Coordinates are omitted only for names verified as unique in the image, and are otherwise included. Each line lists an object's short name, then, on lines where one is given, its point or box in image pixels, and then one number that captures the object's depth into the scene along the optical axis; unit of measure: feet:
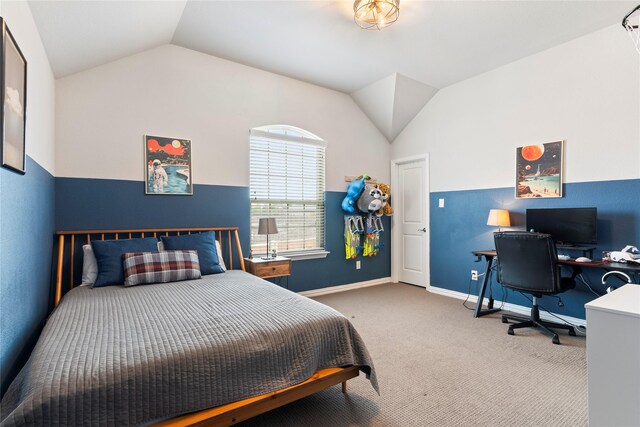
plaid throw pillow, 8.54
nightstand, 11.55
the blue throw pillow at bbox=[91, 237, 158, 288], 8.59
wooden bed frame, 4.60
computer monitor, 9.95
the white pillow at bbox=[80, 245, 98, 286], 8.81
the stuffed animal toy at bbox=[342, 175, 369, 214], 14.73
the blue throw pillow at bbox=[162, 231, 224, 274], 10.02
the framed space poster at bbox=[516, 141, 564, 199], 11.10
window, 13.01
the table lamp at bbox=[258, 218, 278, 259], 11.61
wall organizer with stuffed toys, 14.75
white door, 15.72
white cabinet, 3.65
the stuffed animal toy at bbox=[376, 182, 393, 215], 15.48
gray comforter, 3.81
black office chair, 8.99
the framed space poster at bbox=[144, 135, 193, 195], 10.64
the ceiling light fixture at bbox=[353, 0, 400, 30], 8.34
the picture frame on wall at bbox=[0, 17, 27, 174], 4.53
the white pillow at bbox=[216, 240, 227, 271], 10.66
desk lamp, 11.85
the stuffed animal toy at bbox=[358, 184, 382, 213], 14.64
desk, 8.28
